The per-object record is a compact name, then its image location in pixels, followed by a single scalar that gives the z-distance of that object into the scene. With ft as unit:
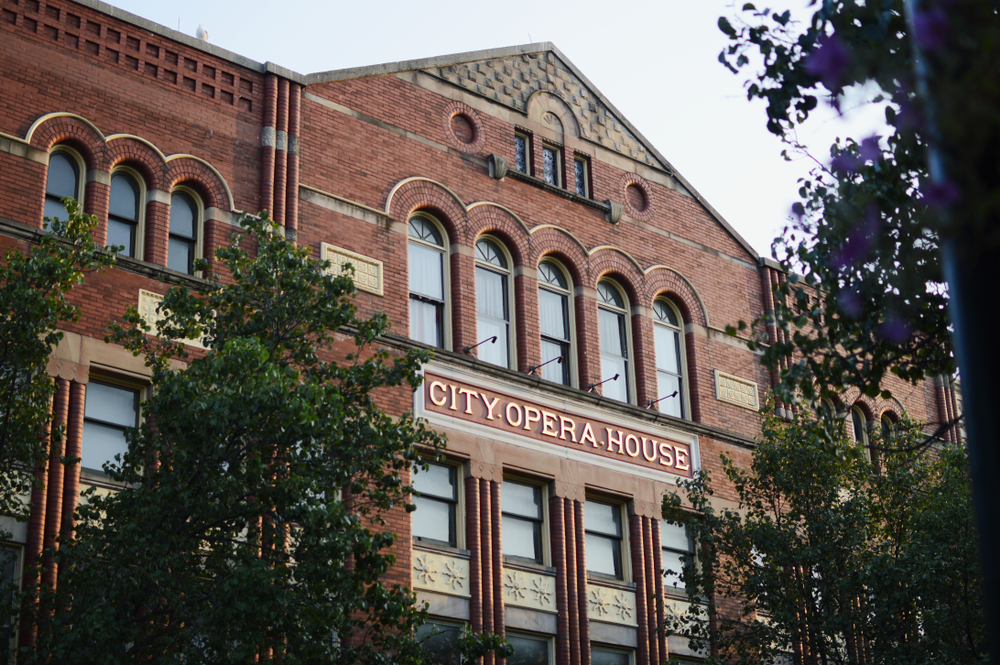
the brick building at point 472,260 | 61.52
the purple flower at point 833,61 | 14.40
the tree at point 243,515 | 39.63
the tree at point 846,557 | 57.57
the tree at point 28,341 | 42.22
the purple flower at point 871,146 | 16.20
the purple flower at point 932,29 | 13.53
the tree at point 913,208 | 13.61
